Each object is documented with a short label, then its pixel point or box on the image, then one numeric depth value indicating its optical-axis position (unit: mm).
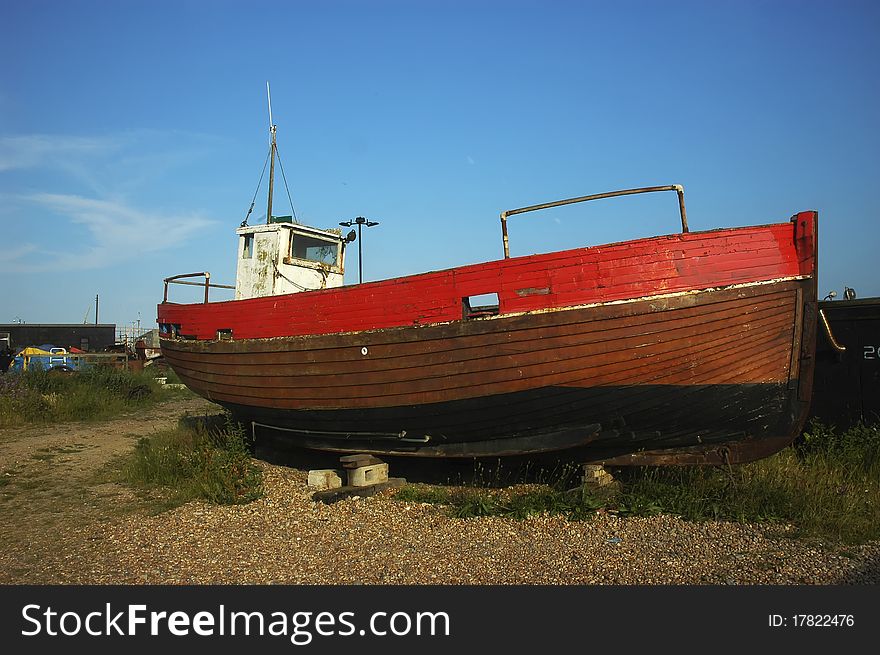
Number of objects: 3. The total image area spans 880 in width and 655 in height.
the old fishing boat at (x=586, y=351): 5902
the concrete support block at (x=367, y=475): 7457
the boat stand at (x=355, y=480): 7250
